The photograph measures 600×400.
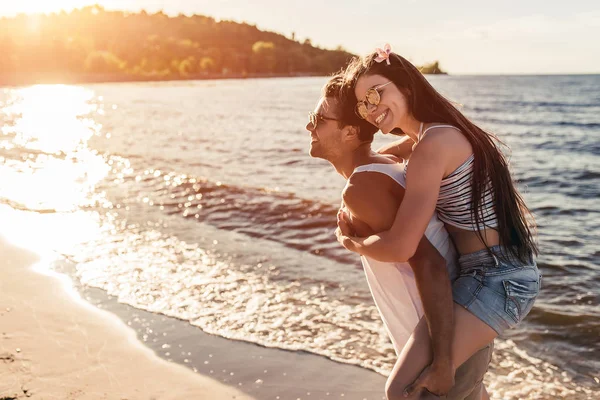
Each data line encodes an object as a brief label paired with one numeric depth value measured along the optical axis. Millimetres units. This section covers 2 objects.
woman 2770
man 2771
